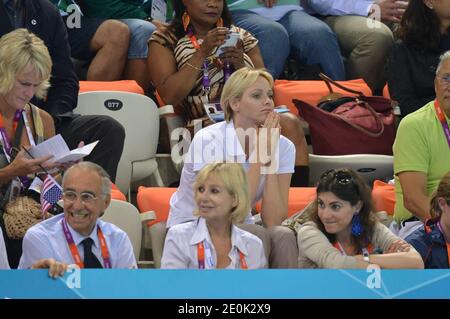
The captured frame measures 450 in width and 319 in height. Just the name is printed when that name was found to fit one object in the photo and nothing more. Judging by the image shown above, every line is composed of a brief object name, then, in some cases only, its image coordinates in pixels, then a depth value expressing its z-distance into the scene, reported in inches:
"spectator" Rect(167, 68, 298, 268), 493.7
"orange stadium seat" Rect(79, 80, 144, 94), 585.9
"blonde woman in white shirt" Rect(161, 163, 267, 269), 449.1
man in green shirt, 517.7
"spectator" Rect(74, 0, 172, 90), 609.0
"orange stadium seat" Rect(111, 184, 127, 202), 516.1
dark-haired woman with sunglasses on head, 456.8
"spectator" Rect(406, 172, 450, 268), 469.1
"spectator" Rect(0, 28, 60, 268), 498.6
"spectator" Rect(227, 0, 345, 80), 618.2
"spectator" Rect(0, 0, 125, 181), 530.9
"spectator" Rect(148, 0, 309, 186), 566.6
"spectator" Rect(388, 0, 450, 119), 594.5
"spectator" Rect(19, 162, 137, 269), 442.0
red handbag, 573.6
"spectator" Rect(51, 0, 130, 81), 602.2
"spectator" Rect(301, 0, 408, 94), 639.8
